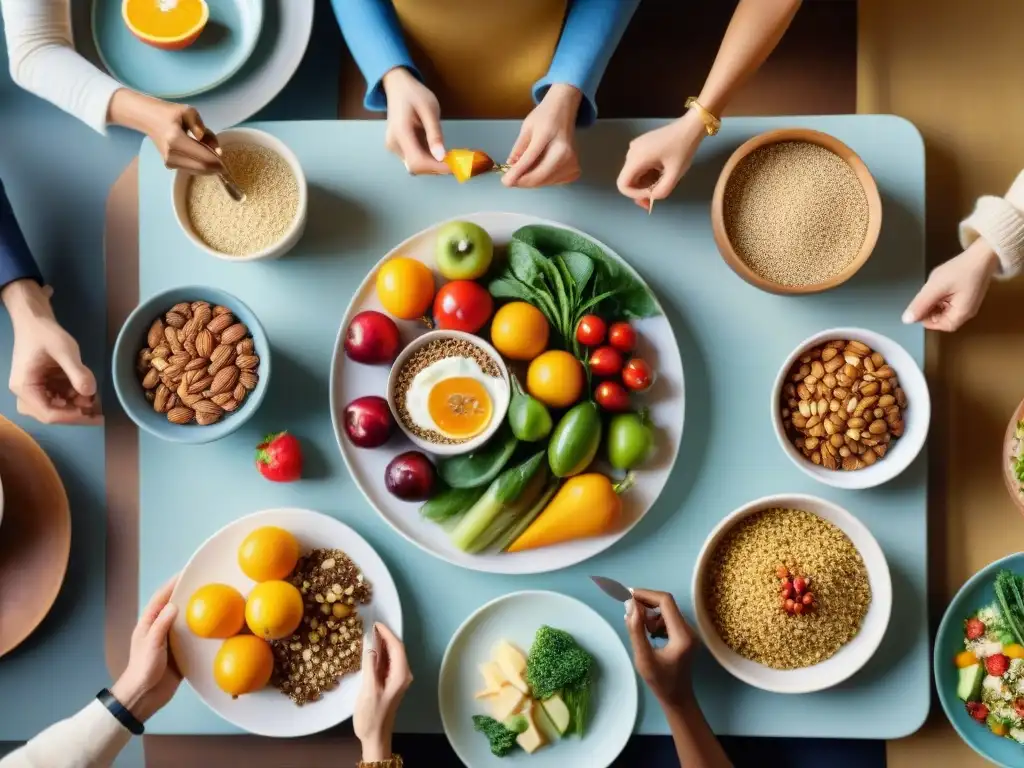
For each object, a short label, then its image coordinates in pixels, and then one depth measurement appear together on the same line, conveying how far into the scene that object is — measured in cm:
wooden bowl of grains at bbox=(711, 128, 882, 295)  129
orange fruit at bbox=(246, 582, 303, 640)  127
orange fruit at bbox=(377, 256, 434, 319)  130
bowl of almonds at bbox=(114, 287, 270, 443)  129
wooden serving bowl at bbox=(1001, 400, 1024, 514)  134
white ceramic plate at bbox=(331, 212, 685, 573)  133
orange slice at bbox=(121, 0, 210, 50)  141
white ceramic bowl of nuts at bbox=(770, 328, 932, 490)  129
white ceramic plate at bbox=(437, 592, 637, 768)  134
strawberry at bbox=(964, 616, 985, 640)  135
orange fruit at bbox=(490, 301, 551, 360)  128
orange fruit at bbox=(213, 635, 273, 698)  127
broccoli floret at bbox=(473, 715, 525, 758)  132
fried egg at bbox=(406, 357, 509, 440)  129
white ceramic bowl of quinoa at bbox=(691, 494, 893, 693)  130
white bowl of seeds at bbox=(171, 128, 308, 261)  133
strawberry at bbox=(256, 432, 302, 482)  132
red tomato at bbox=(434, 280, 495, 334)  129
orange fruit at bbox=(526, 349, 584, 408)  127
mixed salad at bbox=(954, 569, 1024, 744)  134
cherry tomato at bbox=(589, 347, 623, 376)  129
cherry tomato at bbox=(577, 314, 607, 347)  129
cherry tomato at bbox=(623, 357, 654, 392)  129
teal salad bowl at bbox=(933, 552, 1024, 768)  135
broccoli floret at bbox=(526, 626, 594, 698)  130
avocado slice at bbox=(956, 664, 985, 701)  135
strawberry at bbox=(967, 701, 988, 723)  135
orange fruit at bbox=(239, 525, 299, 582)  129
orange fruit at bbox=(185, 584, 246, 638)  128
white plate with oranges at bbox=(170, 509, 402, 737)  130
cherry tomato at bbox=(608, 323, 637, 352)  130
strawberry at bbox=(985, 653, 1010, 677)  133
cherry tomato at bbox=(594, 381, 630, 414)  129
